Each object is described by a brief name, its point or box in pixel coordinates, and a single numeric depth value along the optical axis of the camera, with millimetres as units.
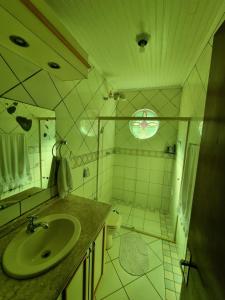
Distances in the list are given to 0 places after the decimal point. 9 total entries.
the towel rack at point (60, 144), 1398
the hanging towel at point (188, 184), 1401
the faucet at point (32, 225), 923
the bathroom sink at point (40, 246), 678
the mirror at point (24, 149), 947
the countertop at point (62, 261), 593
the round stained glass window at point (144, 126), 2843
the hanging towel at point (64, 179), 1363
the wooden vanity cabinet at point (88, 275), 781
